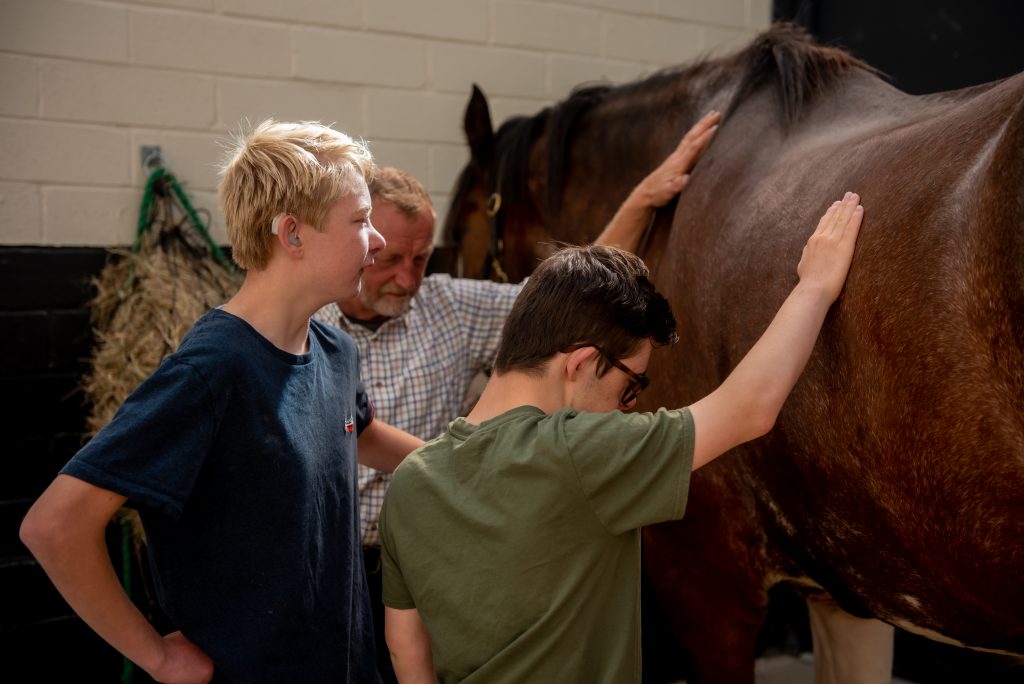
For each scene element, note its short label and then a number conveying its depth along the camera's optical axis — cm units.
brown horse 138
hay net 269
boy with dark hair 124
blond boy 133
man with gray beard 229
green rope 293
